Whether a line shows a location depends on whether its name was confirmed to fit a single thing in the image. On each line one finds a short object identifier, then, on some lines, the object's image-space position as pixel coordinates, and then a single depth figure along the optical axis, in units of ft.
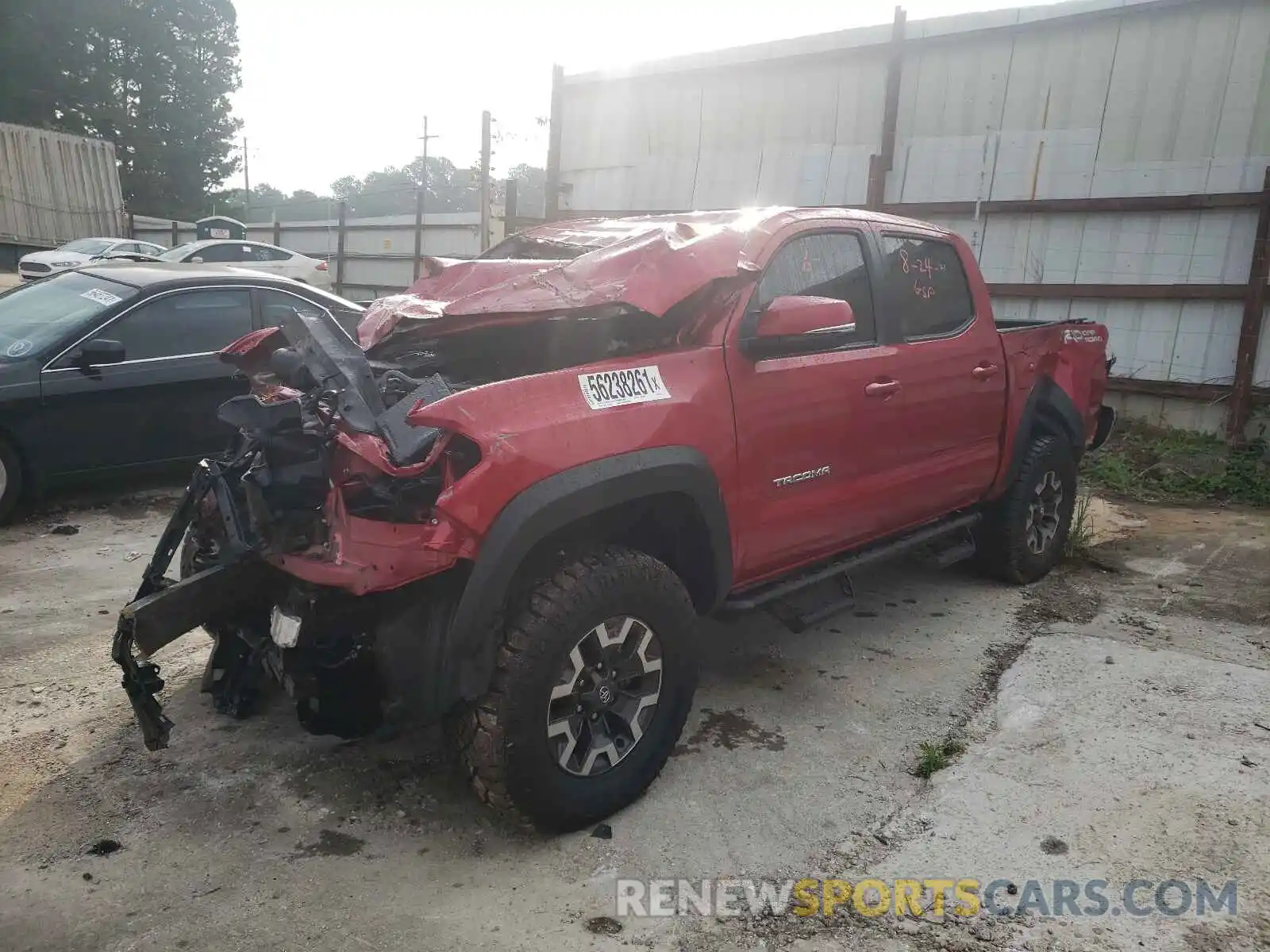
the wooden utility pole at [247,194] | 127.33
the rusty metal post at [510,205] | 35.24
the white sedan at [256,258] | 50.85
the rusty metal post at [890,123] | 28.99
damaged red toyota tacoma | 8.25
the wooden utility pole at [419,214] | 47.70
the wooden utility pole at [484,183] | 39.32
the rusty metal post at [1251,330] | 23.89
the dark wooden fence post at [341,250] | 53.93
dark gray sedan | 17.12
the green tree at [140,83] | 112.37
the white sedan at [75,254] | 55.93
